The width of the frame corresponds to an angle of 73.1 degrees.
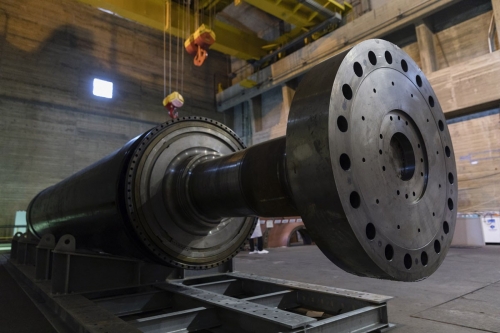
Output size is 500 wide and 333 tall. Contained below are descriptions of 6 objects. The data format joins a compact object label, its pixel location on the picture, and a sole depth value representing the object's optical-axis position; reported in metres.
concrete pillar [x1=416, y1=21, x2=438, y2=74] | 7.04
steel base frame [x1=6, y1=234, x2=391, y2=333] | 1.66
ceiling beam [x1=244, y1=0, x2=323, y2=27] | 8.04
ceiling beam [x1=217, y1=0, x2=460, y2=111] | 7.01
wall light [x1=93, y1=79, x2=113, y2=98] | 10.21
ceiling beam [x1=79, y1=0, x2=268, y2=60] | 7.71
